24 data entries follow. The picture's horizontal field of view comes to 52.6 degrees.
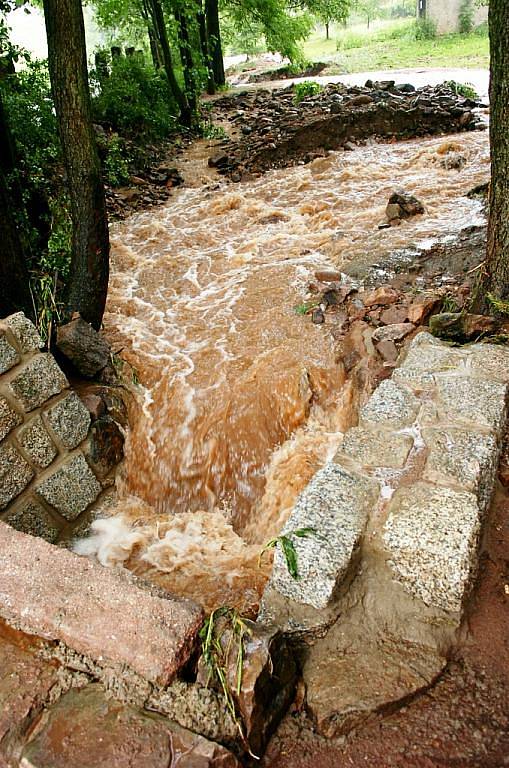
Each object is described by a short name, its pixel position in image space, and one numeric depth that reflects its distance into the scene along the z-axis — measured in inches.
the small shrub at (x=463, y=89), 470.0
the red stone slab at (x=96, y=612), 66.2
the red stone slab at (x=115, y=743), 57.5
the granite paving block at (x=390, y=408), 103.3
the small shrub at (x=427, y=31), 1007.6
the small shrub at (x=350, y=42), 1087.8
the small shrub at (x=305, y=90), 539.2
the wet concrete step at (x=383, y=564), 70.2
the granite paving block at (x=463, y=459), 87.2
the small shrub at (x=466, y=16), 989.2
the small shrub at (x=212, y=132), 473.6
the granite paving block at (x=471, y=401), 100.6
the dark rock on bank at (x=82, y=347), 156.1
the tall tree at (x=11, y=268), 149.6
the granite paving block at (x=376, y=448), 93.9
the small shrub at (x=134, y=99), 409.1
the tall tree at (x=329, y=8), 677.3
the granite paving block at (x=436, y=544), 75.3
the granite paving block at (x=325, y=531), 76.0
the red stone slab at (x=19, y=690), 61.9
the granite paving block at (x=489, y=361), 113.0
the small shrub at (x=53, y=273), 157.8
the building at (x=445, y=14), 1002.0
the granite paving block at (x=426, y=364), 114.6
